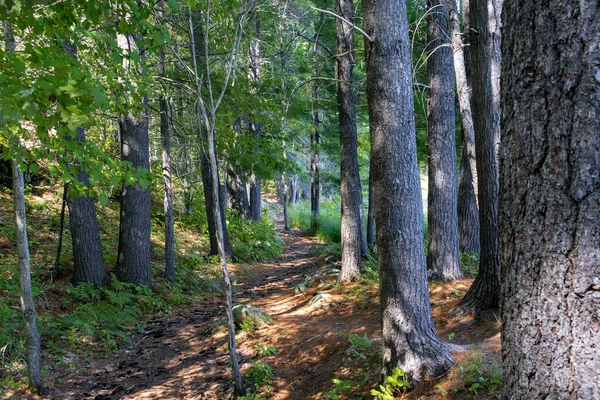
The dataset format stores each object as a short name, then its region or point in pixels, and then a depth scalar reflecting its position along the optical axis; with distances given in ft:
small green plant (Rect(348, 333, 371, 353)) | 17.12
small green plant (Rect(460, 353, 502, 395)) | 11.09
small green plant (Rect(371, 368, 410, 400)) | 12.60
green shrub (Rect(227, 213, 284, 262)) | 46.98
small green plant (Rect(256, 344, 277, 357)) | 20.17
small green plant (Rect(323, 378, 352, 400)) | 14.53
